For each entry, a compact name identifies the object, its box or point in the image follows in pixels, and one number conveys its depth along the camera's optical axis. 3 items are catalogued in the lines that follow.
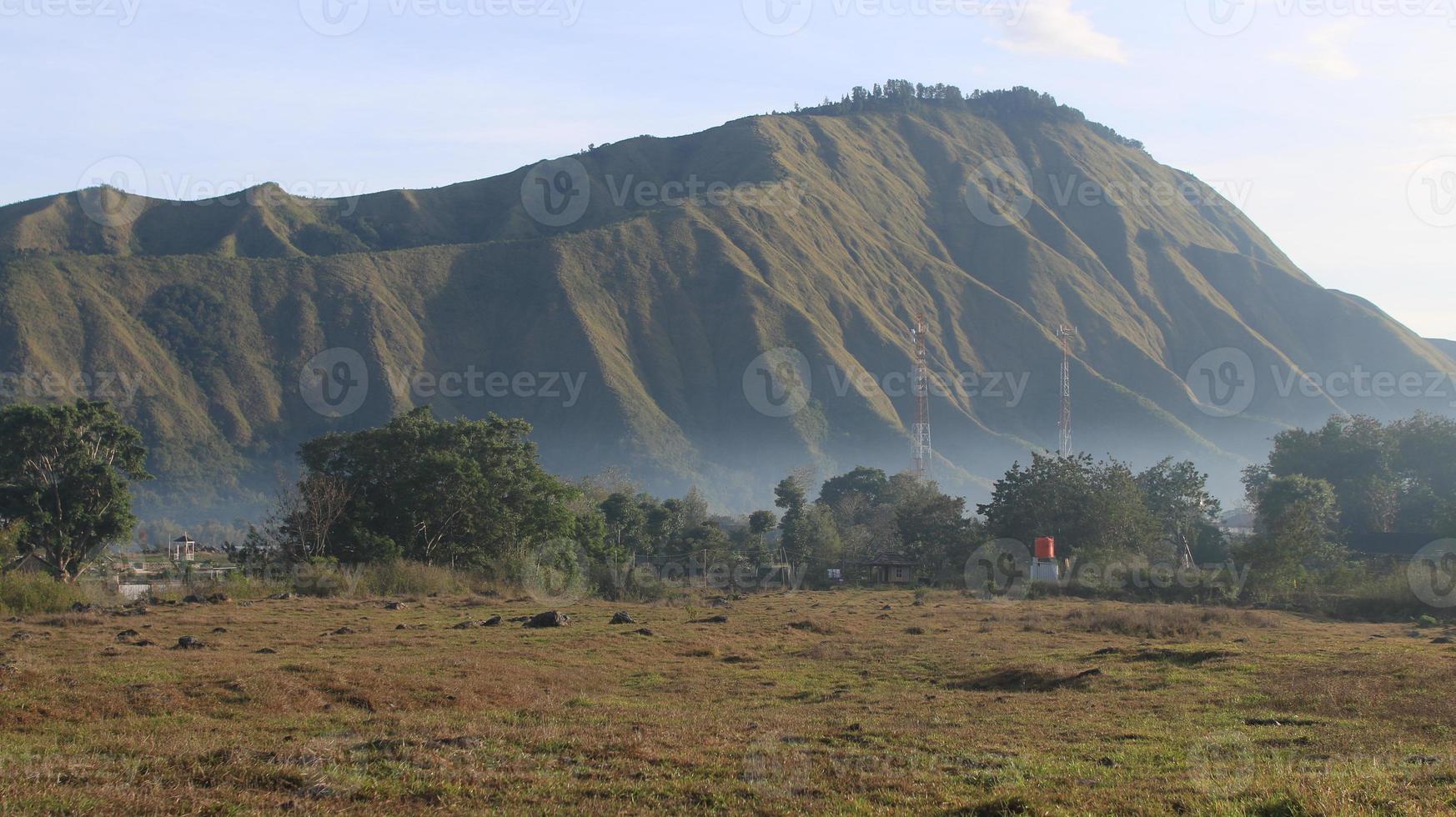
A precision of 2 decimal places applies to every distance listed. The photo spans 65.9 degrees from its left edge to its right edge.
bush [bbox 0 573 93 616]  33.12
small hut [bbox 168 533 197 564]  88.94
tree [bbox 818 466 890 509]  105.38
